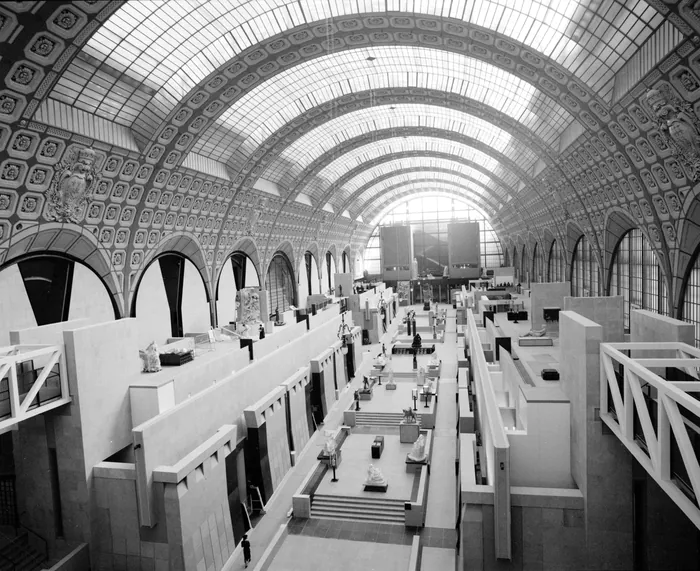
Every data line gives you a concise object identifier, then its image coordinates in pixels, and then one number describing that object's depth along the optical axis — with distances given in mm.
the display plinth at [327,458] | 20227
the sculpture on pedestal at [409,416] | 23425
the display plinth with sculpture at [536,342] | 22844
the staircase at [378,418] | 25828
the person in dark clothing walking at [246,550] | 15016
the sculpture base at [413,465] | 19859
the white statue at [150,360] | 19547
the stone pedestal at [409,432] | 22797
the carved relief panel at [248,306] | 35719
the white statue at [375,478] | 18375
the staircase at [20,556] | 13992
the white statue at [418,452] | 20109
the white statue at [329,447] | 19922
